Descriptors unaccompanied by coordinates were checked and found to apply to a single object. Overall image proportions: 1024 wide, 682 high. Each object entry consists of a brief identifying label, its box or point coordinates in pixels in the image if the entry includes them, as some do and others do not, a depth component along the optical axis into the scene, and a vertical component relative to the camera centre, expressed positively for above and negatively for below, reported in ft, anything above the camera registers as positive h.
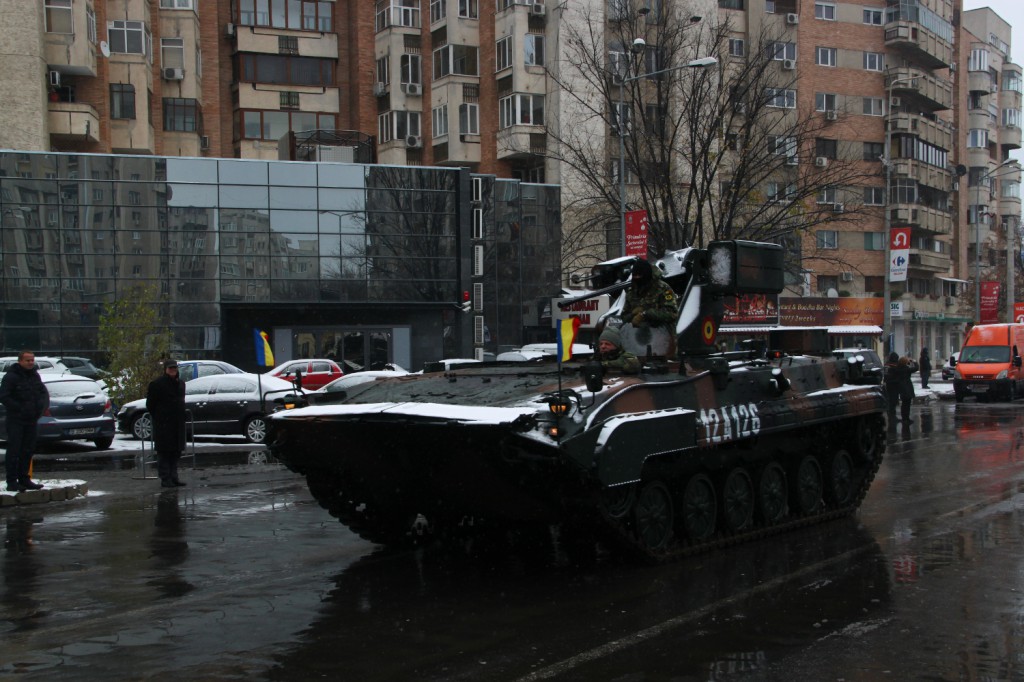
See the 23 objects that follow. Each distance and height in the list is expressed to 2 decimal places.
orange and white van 104.22 -4.05
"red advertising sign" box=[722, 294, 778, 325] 122.21 +1.39
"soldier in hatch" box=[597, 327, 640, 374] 29.27 -0.59
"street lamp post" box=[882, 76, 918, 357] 126.72 +1.34
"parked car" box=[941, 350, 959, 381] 140.15 -6.30
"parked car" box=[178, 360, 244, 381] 81.43 -2.62
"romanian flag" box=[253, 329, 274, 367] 55.96 -0.87
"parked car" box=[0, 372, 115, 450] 62.13 -4.31
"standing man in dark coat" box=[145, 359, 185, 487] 47.57 -3.58
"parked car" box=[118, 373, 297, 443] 68.64 -4.38
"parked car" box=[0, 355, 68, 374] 92.63 -2.38
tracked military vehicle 25.38 -2.77
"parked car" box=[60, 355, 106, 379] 101.26 -2.81
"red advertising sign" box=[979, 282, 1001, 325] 153.48 +2.73
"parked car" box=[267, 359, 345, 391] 82.58 -2.93
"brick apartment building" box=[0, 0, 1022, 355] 127.54 +32.03
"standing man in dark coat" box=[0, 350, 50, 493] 42.27 -2.80
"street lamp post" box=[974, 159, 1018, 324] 152.69 +5.98
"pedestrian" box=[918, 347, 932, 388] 116.98 -4.58
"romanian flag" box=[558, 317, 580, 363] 24.69 -0.14
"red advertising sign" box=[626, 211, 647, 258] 73.61 +6.20
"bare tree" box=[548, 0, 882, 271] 83.87 +14.59
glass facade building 113.60 +8.49
